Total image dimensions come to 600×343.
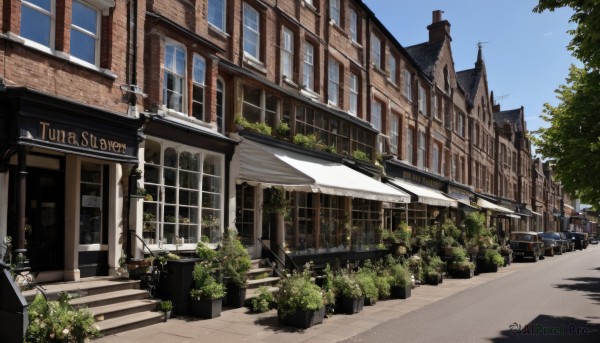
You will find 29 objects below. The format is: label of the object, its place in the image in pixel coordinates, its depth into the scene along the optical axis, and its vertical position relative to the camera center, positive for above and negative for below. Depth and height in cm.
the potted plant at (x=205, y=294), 974 -177
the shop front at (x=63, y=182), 802 +30
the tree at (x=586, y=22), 696 +259
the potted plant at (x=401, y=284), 1352 -214
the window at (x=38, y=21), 857 +297
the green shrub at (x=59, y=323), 674 -164
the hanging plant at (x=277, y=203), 1406 -8
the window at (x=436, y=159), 2941 +245
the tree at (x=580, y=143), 1405 +170
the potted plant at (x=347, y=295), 1098 -197
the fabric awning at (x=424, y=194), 2066 +33
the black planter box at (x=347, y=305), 1098 -219
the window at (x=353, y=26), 2052 +696
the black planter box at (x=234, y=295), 1083 -197
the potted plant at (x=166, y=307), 938 -195
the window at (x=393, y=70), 2395 +607
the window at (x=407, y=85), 2567 +581
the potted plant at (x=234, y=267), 1067 -139
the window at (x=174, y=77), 1144 +272
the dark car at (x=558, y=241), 3760 -283
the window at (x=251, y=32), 1449 +472
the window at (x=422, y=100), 2748 +542
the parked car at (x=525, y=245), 2898 -237
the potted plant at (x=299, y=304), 941 -187
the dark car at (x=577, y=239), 4734 -323
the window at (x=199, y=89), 1225 +260
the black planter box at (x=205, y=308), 973 -202
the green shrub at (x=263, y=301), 1059 -207
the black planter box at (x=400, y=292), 1351 -234
